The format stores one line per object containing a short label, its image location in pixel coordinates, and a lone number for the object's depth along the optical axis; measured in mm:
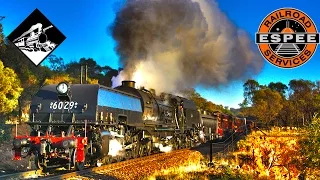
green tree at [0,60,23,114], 27719
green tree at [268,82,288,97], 87812
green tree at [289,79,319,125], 55188
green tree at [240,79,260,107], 74906
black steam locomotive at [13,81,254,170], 13719
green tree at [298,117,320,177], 20812
